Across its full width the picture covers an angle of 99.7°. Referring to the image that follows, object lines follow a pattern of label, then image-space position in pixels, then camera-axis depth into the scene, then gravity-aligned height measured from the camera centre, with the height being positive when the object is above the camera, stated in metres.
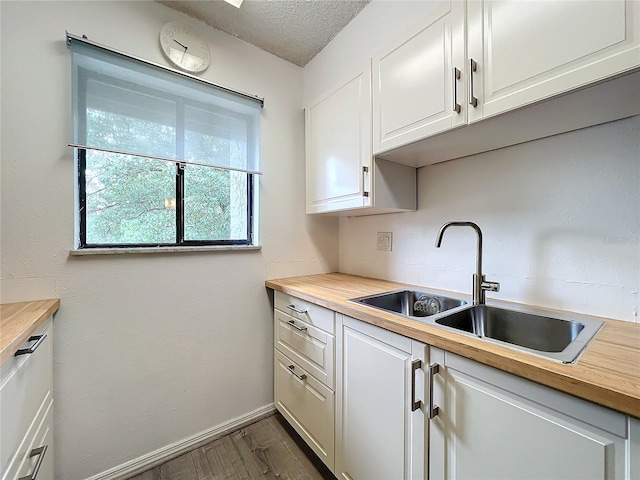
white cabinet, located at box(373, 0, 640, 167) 0.74 +0.55
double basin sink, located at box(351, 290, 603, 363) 0.96 -0.34
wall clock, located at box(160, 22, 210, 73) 1.51 +1.10
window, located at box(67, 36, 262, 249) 1.32 +0.45
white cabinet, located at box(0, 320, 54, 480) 0.75 -0.58
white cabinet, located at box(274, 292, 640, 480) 0.59 -0.53
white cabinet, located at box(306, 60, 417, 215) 1.45 +0.44
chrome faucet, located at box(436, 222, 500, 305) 1.18 -0.17
